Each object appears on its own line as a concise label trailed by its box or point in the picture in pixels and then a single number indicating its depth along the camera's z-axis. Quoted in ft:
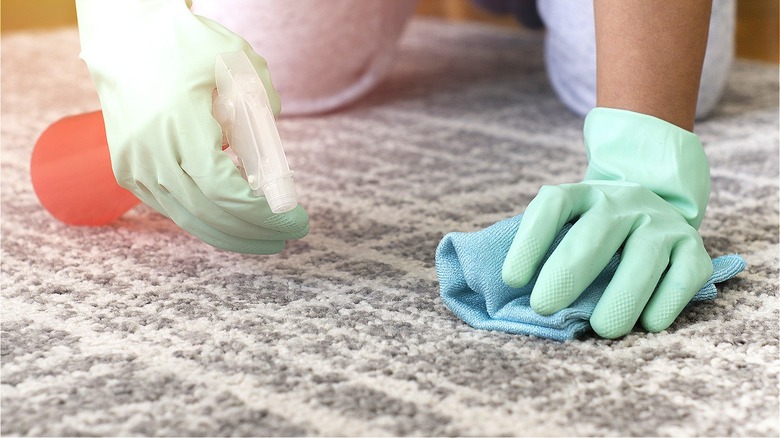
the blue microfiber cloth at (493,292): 3.04
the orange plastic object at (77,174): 3.55
